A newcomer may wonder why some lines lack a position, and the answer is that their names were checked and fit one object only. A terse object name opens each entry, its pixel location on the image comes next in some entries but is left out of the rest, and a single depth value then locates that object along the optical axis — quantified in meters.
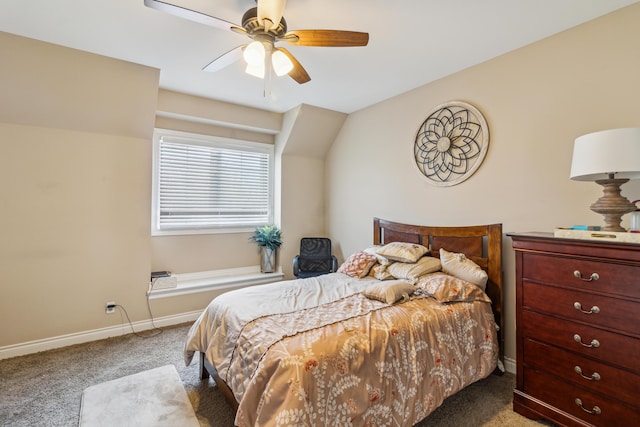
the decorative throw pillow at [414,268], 2.59
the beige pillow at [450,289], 2.23
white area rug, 1.90
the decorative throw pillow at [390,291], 2.16
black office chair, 3.90
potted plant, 4.22
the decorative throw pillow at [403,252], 2.76
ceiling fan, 1.62
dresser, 1.57
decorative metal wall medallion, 2.77
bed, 1.42
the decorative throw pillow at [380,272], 2.79
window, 3.77
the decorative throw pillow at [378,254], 2.93
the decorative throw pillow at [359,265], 2.95
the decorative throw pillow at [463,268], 2.41
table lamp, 1.58
